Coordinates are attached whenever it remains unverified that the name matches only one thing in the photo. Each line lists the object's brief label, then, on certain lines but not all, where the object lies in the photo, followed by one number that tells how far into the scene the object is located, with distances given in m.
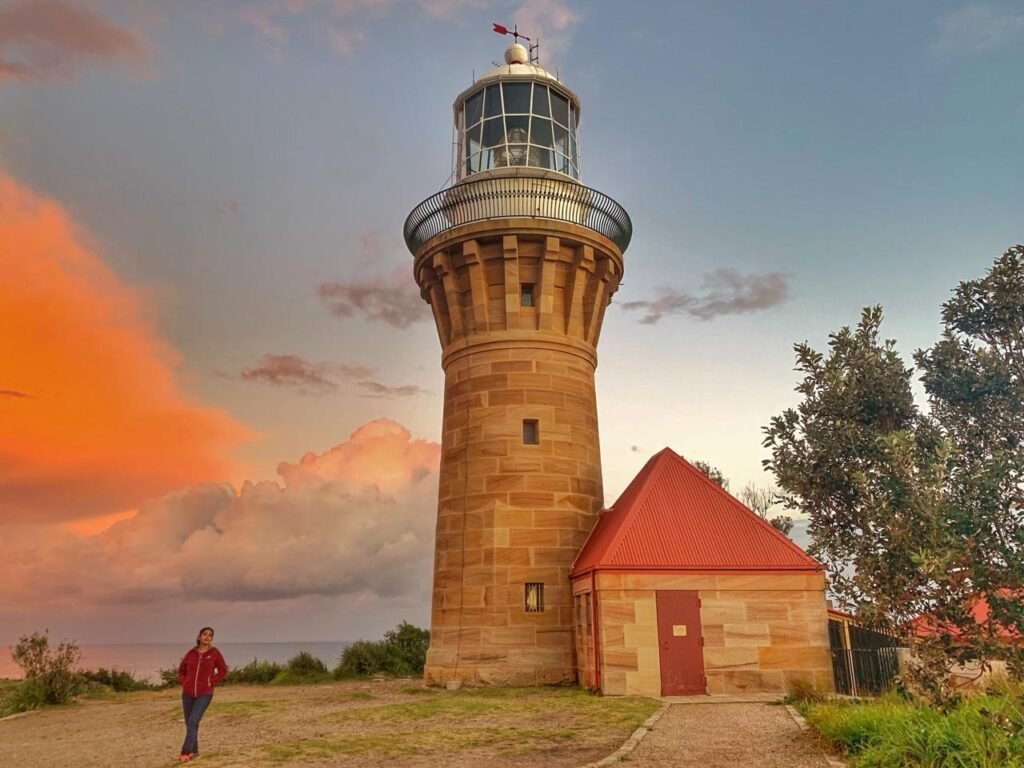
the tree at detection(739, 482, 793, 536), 24.64
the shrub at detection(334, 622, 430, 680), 29.34
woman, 12.01
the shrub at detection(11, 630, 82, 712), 21.66
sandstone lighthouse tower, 22.02
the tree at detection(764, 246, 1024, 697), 12.33
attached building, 18.78
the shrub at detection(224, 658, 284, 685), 29.16
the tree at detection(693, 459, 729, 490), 35.25
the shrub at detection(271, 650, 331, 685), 28.11
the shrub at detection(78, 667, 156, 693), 27.09
